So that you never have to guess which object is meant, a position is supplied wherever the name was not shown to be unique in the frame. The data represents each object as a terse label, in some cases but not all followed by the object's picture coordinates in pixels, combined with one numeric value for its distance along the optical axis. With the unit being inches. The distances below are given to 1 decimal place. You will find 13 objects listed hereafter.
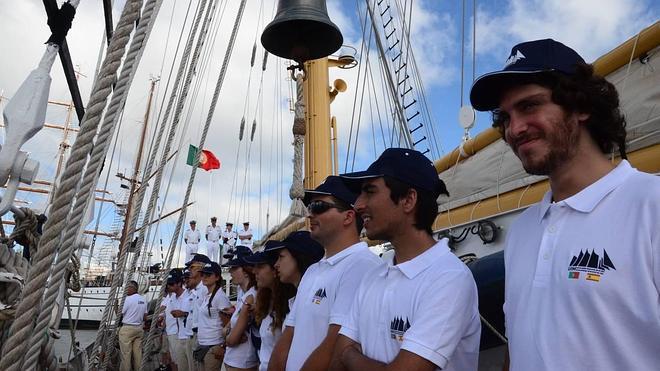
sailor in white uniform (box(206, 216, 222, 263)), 624.1
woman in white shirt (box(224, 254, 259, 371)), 152.5
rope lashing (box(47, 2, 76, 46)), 66.1
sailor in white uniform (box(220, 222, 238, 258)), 630.5
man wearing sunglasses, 81.7
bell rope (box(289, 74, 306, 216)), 134.5
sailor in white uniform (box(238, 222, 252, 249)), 602.7
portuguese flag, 525.2
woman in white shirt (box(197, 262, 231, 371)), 200.7
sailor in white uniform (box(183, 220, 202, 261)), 625.2
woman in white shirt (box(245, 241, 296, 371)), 127.4
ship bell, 131.2
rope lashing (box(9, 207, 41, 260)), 80.7
